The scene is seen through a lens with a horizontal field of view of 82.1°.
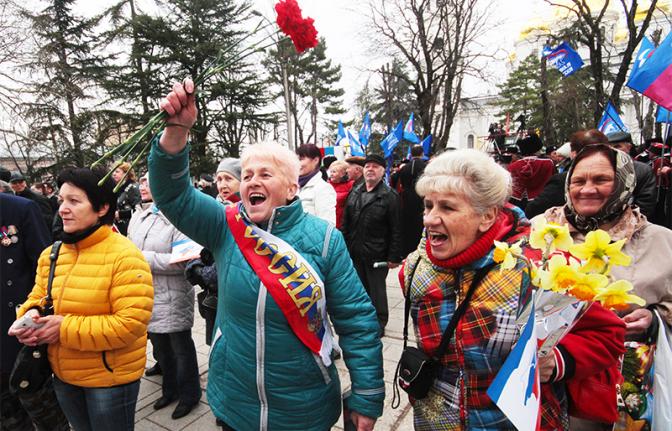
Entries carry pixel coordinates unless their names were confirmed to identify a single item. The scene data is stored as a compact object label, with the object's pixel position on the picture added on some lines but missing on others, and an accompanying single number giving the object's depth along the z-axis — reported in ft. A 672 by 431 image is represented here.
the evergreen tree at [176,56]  66.69
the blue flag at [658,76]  11.53
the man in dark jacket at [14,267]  8.09
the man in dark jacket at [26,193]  19.98
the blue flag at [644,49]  16.40
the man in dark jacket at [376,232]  14.65
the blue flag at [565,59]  29.94
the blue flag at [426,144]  42.80
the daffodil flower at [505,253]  3.85
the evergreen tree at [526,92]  102.17
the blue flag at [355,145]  39.17
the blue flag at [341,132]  47.32
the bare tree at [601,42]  32.13
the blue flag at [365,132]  45.14
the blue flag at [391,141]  36.88
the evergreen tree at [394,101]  85.92
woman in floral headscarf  5.72
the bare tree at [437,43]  50.23
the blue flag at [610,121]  23.07
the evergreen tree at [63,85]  35.60
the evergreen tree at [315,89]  120.16
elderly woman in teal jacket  5.44
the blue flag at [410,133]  41.37
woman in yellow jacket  6.63
